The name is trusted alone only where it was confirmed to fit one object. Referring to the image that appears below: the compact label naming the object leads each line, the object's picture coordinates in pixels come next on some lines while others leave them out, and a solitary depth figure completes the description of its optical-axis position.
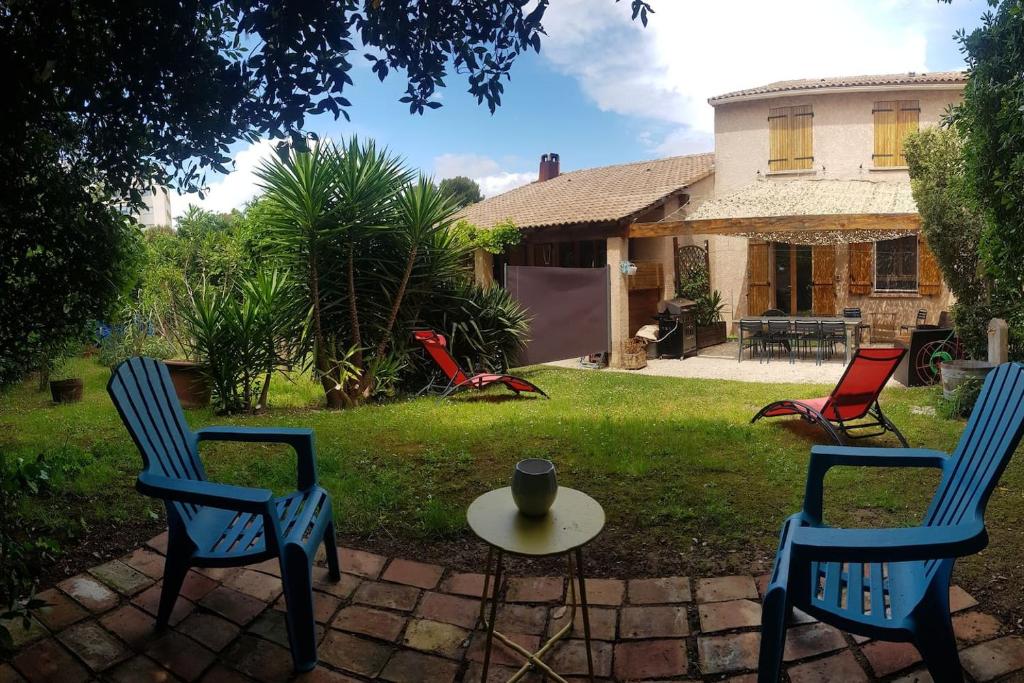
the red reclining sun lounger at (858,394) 5.53
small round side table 2.22
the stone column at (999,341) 6.90
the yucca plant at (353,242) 7.71
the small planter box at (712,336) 13.79
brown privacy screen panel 10.86
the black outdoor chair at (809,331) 11.27
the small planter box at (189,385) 7.62
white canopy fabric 12.41
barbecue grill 12.83
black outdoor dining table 11.16
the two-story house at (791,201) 14.33
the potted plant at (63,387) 9.09
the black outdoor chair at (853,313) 12.22
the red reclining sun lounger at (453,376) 8.20
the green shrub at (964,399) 6.45
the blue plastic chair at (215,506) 2.32
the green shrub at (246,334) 7.29
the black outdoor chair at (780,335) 11.50
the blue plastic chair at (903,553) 1.89
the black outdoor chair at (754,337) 11.73
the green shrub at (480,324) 9.46
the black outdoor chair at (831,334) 11.21
